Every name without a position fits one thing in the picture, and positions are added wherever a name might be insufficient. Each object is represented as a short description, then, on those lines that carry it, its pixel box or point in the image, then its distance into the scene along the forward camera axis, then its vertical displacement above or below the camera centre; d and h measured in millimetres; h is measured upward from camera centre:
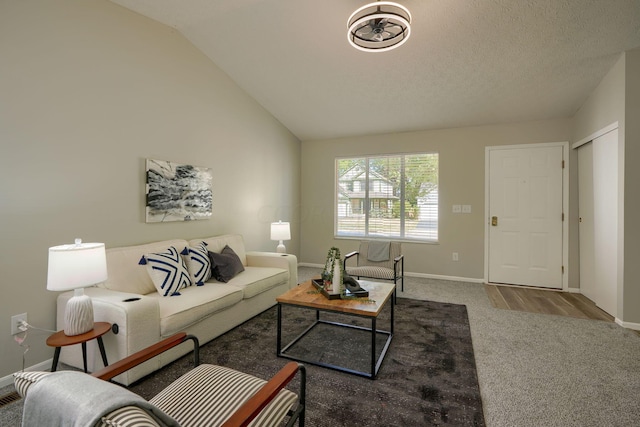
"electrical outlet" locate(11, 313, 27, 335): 2103 -763
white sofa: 2033 -747
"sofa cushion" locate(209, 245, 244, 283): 3174 -574
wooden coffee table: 2176 -704
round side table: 1819 -773
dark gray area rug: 1774 -1156
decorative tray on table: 2453 -658
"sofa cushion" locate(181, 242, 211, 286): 3004 -512
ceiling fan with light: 2311 +1524
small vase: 2490 -554
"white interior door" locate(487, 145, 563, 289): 4266 -49
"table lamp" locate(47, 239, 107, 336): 1852 -399
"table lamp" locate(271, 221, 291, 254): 4391 -295
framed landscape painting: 3066 +229
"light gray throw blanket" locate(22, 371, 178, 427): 715 -464
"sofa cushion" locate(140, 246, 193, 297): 2656 -529
